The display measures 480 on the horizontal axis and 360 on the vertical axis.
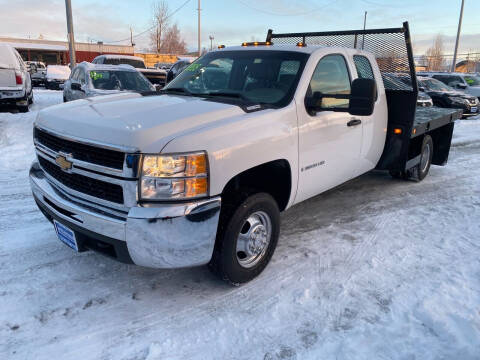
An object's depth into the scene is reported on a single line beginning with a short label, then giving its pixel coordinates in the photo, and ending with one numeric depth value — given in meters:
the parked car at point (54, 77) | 23.50
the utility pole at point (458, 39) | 30.97
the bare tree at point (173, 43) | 59.75
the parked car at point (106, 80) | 9.89
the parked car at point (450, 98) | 14.67
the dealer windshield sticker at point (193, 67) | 4.54
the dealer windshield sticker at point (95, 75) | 10.16
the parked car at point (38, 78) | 26.49
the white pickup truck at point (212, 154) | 2.64
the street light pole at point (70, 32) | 14.33
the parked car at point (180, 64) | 16.63
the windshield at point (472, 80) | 18.28
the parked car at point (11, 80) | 11.30
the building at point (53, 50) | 53.28
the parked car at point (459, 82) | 17.33
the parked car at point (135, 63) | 16.33
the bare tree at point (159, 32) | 53.94
